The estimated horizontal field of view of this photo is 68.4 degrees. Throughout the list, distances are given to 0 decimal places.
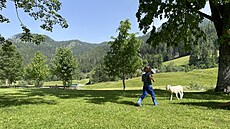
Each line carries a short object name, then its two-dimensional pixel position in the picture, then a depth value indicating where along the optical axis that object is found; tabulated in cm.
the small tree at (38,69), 5227
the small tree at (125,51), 3100
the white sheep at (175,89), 1246
